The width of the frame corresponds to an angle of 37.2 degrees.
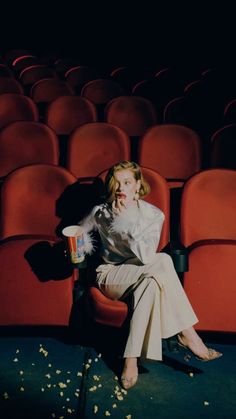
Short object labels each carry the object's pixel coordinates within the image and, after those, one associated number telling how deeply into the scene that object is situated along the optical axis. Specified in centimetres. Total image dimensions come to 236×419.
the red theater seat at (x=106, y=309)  169
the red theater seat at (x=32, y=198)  215
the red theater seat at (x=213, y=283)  176
